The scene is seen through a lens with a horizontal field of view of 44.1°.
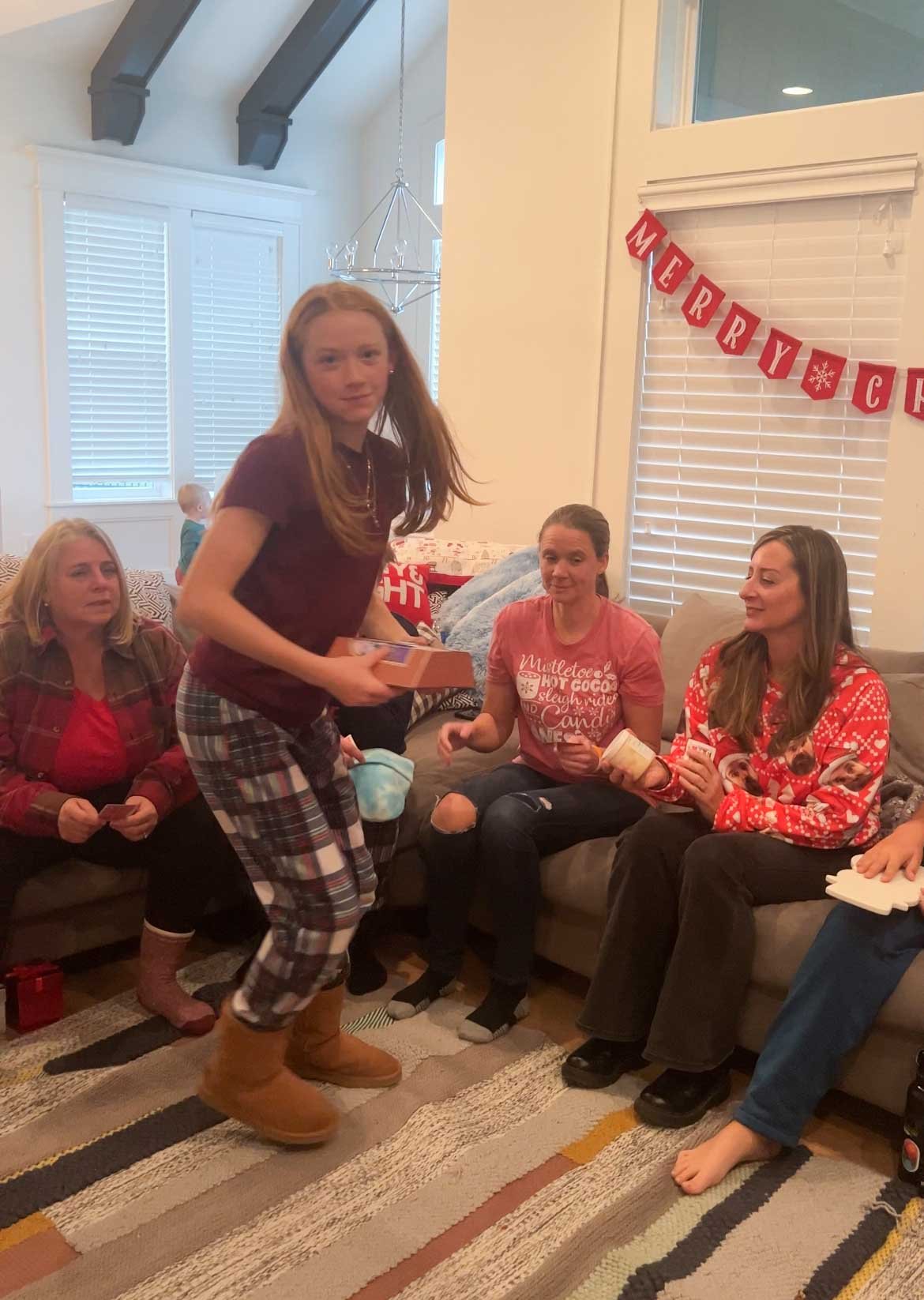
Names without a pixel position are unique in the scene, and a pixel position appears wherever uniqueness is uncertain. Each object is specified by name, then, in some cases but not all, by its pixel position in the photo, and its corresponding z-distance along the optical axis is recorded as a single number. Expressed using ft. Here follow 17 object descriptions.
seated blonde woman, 7.60
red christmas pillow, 10.82
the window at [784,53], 9.64
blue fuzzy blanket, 10.38
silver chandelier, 20.31
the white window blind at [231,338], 20.29
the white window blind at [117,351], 18.67
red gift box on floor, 7.51
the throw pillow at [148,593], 10.43
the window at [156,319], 18.49
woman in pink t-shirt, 7.75
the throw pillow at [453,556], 11.60
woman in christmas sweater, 6.75
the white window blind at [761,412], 9.78
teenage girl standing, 5.37
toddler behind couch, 14.90
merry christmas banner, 9.63
